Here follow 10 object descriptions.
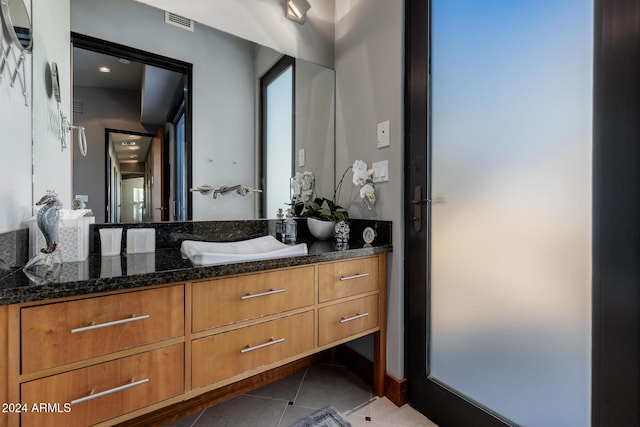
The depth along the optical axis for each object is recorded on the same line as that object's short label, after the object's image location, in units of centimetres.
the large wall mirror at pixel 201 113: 131
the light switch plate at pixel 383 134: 159
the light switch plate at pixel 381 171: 160
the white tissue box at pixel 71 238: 102
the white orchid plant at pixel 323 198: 164
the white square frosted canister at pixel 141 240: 130
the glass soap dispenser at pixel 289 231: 173
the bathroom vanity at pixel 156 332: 75
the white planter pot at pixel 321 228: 179
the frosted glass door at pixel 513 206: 97
